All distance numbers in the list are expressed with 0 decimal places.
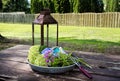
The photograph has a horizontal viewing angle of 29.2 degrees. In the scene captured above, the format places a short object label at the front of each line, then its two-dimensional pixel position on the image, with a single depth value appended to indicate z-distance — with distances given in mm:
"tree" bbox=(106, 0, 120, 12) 15691
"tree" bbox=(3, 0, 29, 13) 24319
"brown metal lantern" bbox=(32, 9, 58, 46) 2492
